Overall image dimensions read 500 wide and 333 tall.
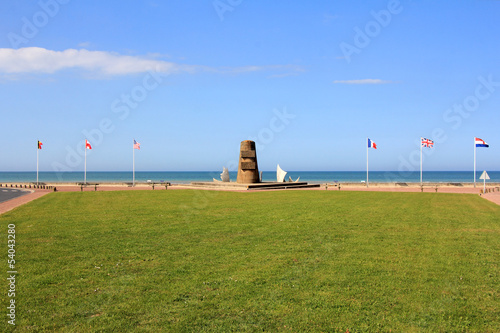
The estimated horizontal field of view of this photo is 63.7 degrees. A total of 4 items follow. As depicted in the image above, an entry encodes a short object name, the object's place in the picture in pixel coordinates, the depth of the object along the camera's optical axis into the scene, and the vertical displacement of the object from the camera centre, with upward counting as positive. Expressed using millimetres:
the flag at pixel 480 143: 38594 +3095
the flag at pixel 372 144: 44500 +3408
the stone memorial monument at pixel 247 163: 38219 +1071
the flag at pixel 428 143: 40625 +3234
